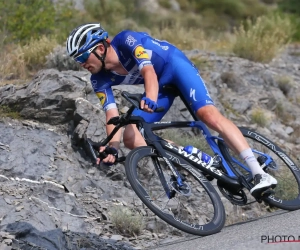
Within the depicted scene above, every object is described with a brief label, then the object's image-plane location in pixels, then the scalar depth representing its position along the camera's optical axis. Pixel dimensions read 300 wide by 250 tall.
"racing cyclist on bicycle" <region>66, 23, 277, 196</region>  13.17
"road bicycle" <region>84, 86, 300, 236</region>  12.62
